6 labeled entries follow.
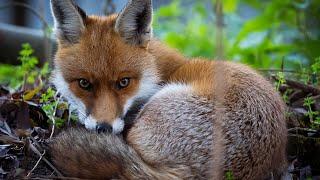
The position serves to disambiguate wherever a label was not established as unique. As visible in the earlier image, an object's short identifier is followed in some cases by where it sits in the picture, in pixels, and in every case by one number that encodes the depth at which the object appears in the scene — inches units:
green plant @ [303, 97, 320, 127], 364.2
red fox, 295.4
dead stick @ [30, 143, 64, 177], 303.1
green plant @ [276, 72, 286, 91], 383.3
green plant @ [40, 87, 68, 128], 383.6
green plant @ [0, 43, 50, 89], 436.1
